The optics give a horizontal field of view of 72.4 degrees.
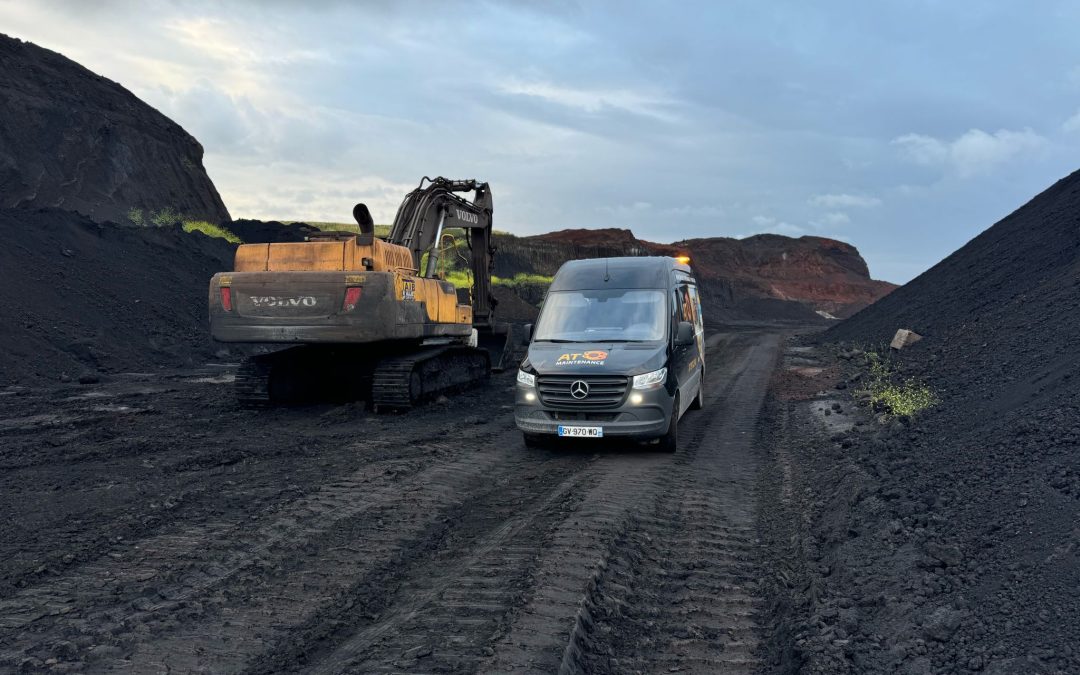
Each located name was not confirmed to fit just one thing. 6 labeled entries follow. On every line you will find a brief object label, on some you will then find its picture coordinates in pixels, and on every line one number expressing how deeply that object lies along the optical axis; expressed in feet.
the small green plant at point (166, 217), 102.06
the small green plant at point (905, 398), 32.91
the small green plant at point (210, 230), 101.24
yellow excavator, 36.99
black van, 28.63
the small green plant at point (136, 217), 98.58
